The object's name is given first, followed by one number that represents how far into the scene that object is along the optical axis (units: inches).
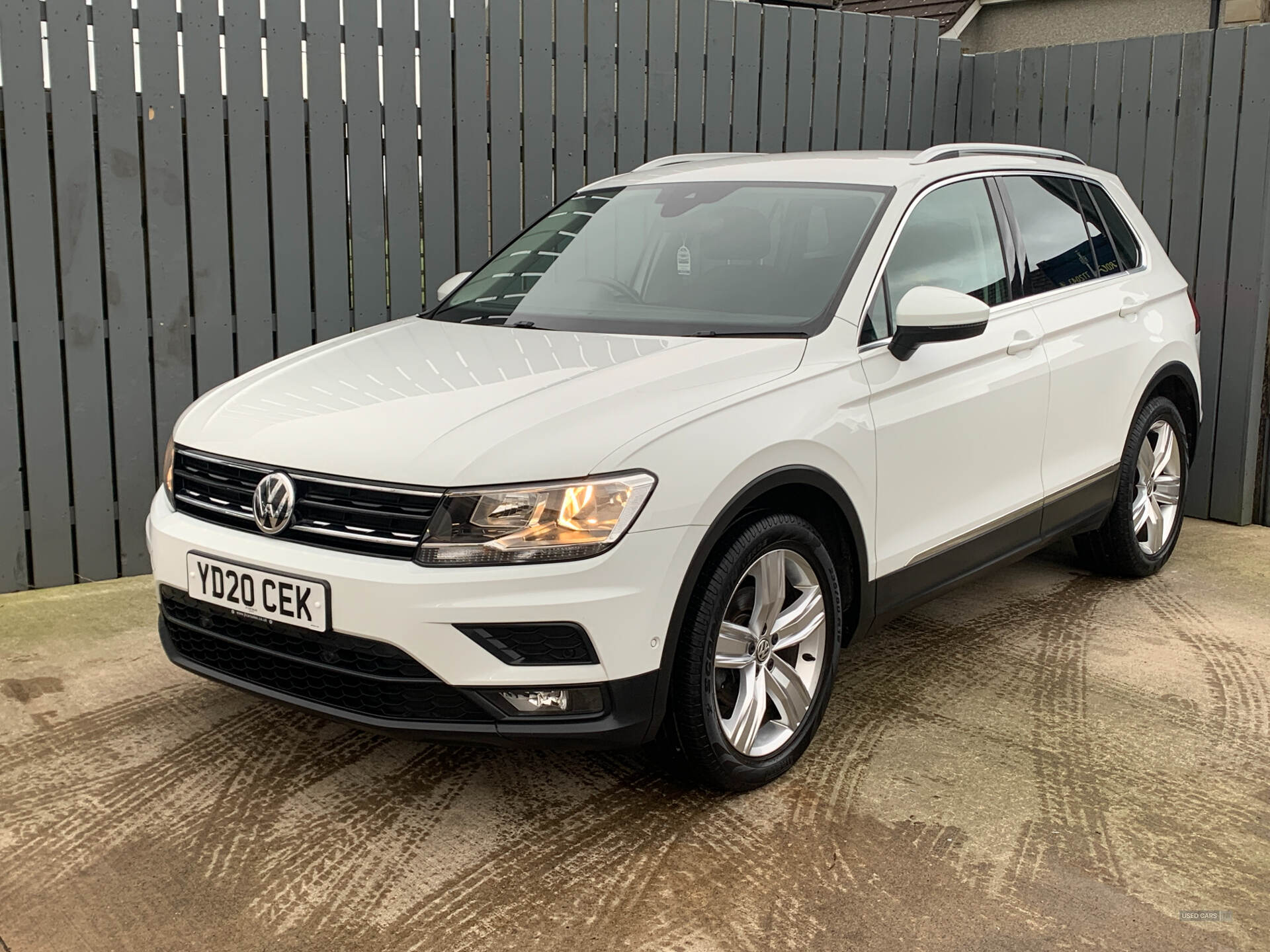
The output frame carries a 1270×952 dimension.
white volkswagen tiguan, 118.4
